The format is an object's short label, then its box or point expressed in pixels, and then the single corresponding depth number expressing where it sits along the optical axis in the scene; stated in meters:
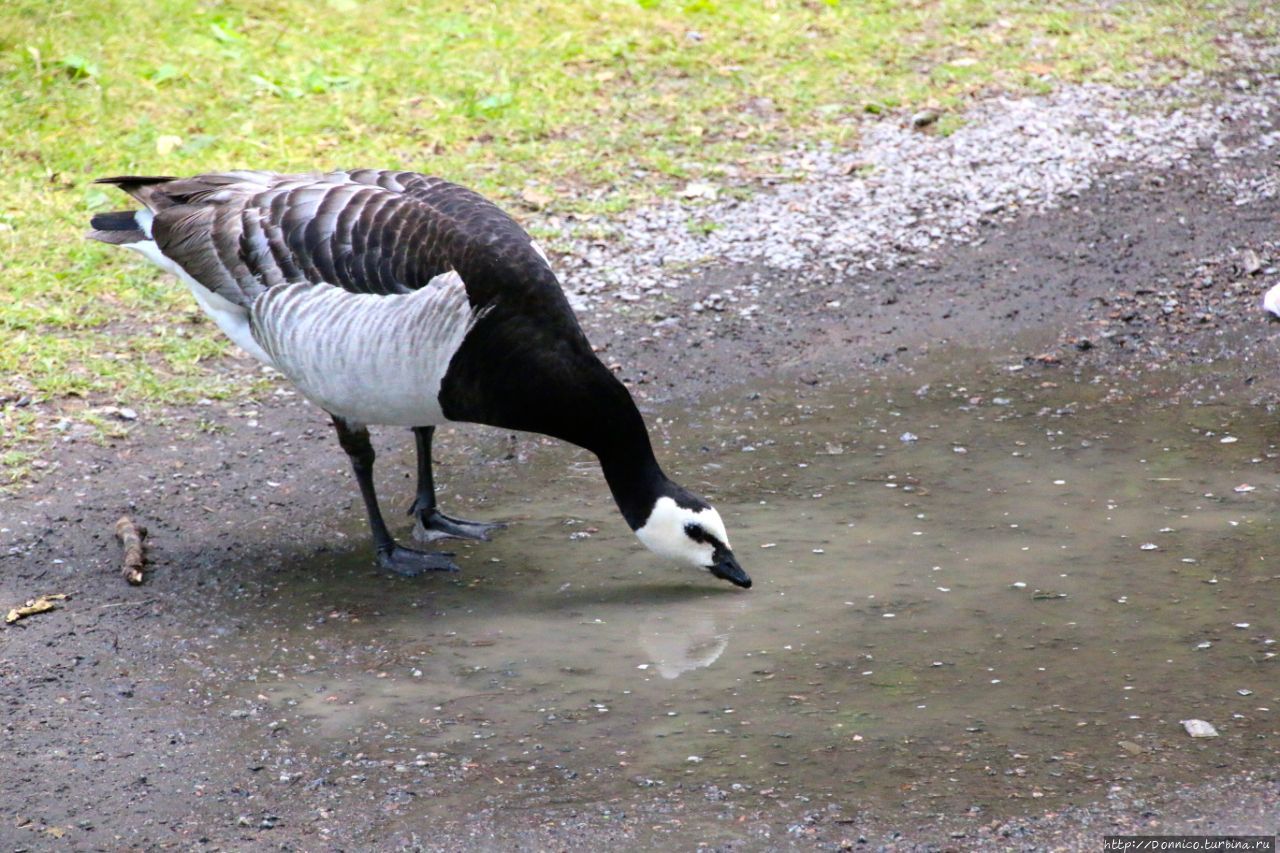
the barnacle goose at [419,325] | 9.57
